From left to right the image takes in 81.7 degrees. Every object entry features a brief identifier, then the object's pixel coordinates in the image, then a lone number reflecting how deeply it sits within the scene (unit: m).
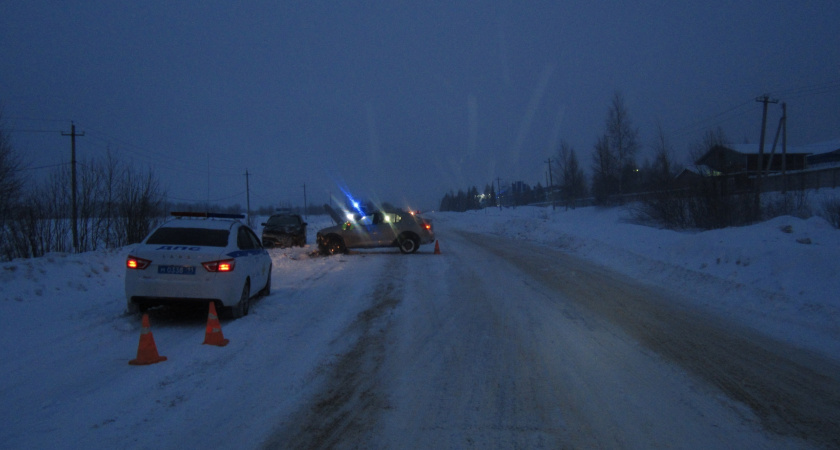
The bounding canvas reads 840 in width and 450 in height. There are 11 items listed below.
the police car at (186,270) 7.18
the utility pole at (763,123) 30.70
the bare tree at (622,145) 48.62
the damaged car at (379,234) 19.38
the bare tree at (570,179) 60.47
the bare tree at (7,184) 15.84
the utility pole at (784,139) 32.62
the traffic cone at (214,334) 6.34
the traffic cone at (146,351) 5.56
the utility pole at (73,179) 19.09
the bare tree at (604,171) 48.66
